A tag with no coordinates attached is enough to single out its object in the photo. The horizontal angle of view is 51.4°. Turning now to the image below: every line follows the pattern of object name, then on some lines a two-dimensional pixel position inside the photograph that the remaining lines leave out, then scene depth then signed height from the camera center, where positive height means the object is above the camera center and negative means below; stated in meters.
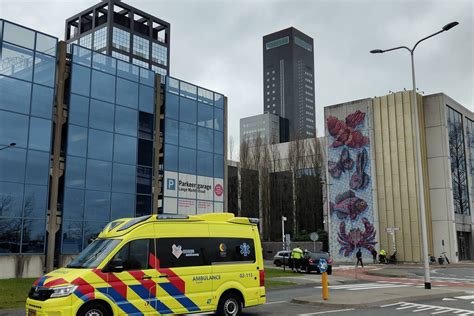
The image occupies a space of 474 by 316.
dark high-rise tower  185.75 +61.00
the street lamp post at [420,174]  20.70 +2.71
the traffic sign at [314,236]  34.17 -0.07
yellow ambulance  9.59 -0.79
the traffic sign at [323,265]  15.94 -0.96
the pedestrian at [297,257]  32.81 -1.45
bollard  15.64 -1.67
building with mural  50.84 +6.14
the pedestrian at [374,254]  49.66 -1.90
